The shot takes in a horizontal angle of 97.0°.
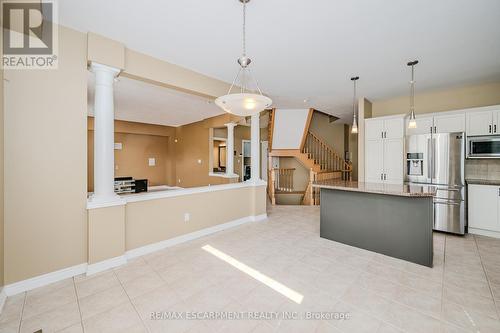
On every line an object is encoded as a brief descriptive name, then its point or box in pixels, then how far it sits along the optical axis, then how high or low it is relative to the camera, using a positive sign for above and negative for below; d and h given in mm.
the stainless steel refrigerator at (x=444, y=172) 3871 -107
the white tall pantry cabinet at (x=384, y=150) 4492 +349
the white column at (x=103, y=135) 2693 +383
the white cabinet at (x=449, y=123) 4109 +822
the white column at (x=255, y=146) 4855 +437
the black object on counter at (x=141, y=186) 5754 -530
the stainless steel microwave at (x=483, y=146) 3760 +342
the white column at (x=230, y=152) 6999 +436
